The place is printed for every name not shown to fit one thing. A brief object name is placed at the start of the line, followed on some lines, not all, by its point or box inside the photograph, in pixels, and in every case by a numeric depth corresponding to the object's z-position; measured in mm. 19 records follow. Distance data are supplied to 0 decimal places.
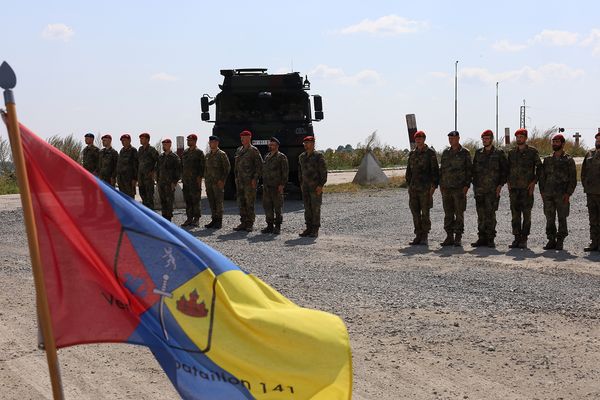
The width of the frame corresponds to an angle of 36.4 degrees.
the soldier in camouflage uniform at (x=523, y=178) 12945
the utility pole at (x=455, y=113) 30248
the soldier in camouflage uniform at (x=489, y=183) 13211
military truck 20891
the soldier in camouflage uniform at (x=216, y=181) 16562
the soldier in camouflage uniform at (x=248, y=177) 16094
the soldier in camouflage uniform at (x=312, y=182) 15030
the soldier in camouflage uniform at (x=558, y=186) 12664
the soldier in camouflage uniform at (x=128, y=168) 17734
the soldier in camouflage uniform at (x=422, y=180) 13742
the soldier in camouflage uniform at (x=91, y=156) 18922
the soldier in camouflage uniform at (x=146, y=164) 17220
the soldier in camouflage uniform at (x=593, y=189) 12469
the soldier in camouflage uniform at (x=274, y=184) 15758
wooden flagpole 3631
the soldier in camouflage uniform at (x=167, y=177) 17031
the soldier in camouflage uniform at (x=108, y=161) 18281
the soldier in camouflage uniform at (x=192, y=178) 16766
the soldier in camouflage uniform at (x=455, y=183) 13445
